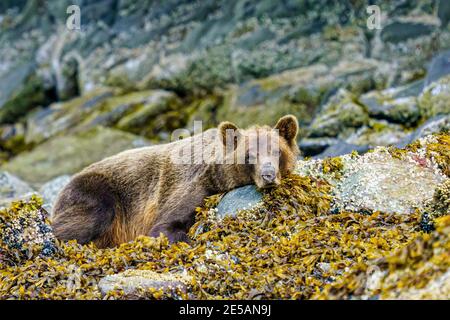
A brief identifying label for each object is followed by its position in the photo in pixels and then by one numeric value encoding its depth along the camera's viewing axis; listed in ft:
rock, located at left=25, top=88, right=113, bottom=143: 67.58
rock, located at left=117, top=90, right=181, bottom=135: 63.31
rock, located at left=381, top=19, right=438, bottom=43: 58.39
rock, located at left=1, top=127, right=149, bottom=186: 58.90
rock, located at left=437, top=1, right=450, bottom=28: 57.41
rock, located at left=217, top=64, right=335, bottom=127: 55.77
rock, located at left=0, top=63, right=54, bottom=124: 73.82
